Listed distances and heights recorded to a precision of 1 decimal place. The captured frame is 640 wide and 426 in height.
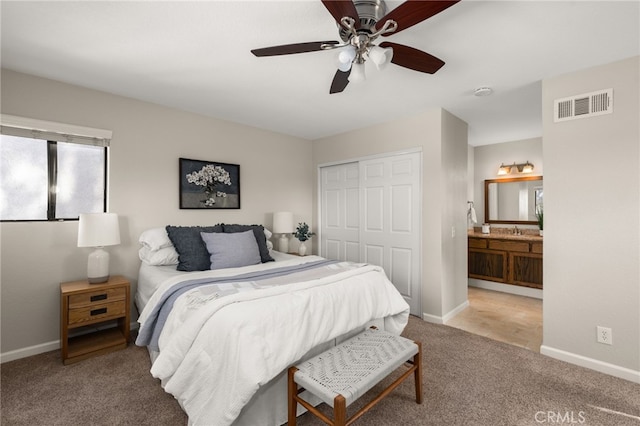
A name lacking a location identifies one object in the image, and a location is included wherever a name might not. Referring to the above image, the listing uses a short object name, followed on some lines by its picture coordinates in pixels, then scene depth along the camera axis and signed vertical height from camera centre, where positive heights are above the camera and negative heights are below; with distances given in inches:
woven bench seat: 57.9 -34.6
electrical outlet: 92.9 -39.0
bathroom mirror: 189.3 +8.7
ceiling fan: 55.0 +37.9
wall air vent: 93.9 +35.3
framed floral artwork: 138.2 +14.1
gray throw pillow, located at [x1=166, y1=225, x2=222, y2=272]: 110.9 -13.6
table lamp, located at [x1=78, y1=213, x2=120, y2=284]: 100.2 -8.2
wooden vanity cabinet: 171.5 -30.1
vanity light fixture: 190.9 +29.3
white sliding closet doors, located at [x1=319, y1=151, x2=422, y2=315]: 144.4 -1.2
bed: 60.3 -27.5
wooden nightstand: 96.3 -33.8
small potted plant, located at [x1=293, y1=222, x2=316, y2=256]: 173.0 -11.9
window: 100.5 +14.3
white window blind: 98.5 +29.6
